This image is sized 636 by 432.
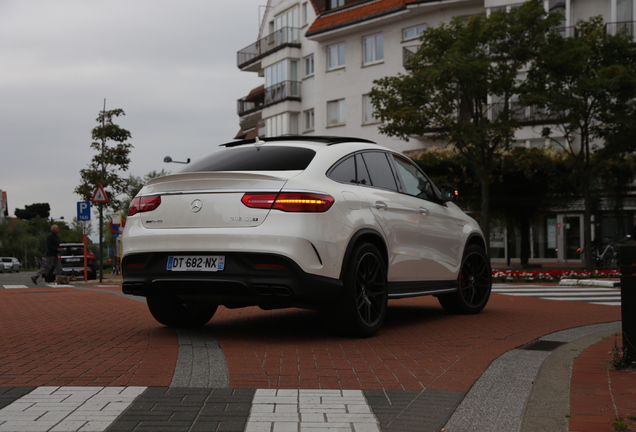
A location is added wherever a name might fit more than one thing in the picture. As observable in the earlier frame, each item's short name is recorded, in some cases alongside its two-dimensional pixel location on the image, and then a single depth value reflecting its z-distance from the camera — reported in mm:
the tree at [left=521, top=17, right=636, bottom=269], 25297
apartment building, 41344
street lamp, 42875
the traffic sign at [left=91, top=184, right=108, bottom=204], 23031
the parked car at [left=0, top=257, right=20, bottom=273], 77731
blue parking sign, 26688
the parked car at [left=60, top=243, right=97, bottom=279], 31794
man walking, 24219
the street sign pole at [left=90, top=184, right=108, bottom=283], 22997
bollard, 5828
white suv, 6969
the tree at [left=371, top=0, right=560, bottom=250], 26406
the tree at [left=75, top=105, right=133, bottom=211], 38281
